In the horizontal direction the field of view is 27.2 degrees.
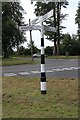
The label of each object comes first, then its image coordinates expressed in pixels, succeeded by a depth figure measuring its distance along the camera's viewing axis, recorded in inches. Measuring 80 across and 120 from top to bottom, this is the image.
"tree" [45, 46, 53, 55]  1365.9
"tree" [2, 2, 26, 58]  806.1
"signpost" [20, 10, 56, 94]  186.1
